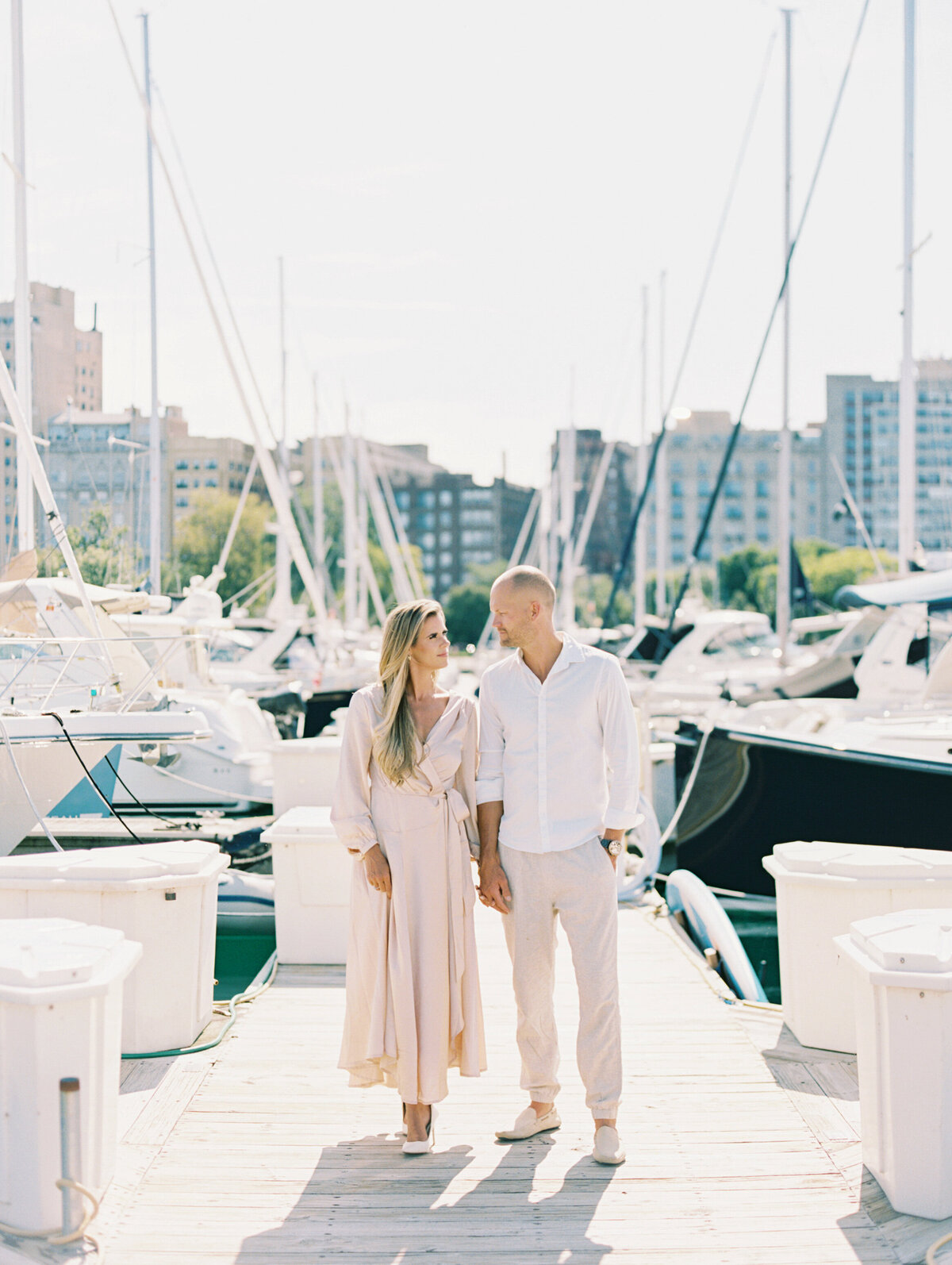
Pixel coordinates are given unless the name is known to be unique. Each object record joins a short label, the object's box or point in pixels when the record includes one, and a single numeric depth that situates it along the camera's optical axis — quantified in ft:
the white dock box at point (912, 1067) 10.68
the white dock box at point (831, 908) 15.88
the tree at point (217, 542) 61.52
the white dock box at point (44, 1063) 10.32
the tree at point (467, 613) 293.43
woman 12.48
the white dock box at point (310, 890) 20.95
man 12.61
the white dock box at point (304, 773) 27.25
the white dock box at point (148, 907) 15.17
